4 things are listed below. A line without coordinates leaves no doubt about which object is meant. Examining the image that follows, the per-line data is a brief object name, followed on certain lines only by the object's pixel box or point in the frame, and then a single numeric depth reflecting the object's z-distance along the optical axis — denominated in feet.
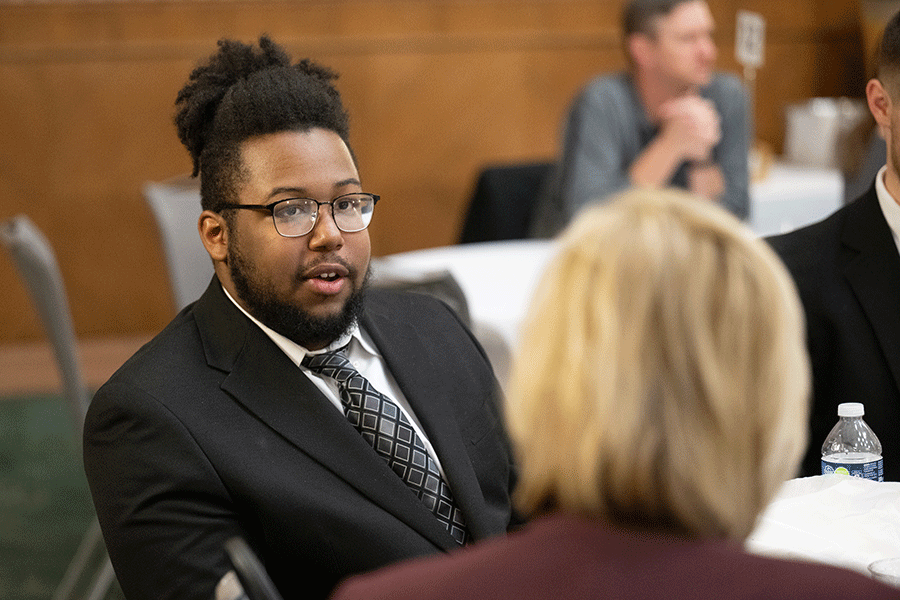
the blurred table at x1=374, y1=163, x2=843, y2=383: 21.58
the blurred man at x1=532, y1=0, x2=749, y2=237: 25.72
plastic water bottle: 18.45
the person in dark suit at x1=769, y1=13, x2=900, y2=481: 18.89
